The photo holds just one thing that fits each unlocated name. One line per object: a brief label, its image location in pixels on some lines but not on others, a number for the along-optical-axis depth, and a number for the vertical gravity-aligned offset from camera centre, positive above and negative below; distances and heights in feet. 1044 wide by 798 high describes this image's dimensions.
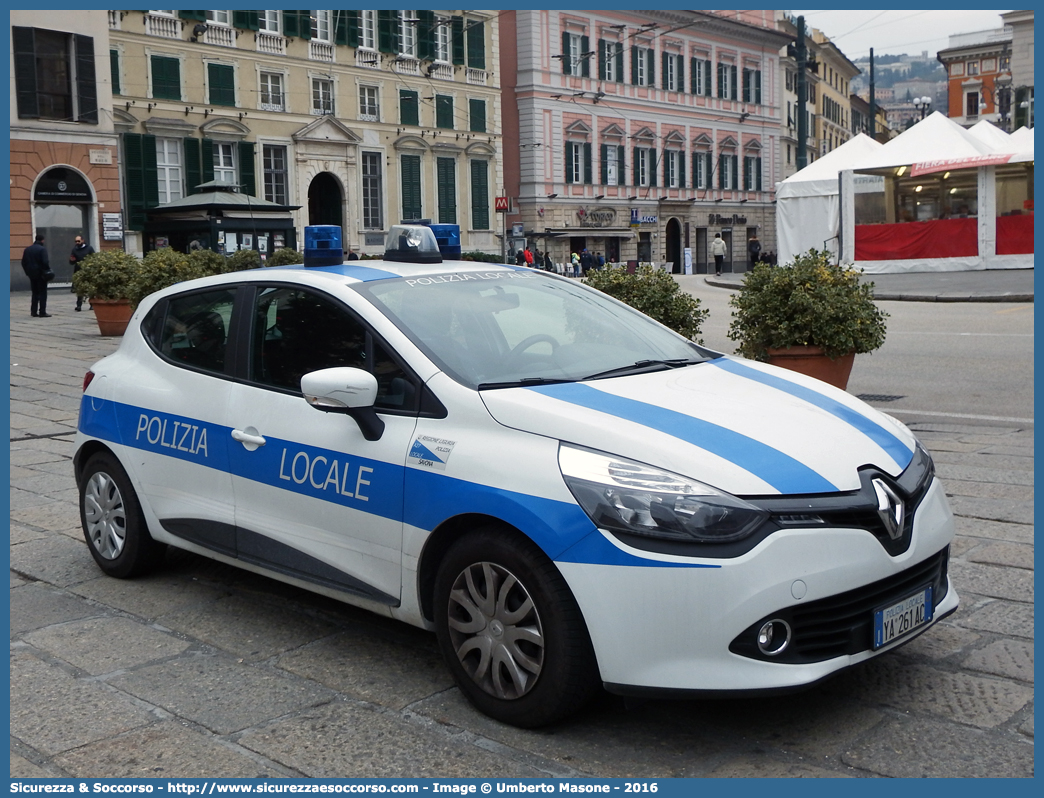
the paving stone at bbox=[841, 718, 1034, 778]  10.78 -4.43
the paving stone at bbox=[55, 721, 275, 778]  11.22 -4.46
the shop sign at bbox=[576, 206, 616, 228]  181.68 +10.09
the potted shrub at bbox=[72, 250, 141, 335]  58.23 +0.53
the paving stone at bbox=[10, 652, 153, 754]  12.13 -4.42
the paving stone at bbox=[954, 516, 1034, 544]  18.44 -4.04
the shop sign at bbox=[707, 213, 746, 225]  209.77 +10.72
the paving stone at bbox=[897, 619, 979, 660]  13.73 -4.30
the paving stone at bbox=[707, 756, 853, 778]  10.80 -4.47
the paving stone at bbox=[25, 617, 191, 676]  14.30 -4.34
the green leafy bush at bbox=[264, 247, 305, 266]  70.28 +2.04
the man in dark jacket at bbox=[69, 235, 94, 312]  81.95 +3.18
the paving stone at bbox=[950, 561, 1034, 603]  15.80 -4.18
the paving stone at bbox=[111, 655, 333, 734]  12.55 -4.39
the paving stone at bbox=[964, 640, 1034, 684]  13.09 -4.33
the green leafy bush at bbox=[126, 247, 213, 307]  56.03 +1.01
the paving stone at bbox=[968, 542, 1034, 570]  17.12 -4.11
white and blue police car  10.91 -2.04
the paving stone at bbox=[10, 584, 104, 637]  15.98 -4.30
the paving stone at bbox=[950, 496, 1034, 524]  19.69 -3.98
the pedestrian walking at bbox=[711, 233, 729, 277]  135.64 +3.17
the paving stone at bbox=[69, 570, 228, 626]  16.52 -4.28
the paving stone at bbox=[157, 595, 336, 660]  14.79 -4.33
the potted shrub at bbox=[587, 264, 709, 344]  31.99 -0.42
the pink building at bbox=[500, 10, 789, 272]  175.63 +24.09
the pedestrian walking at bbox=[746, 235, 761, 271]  143.64 +3.52
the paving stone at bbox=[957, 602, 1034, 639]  14.43 -4.26
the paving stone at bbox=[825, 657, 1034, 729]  12.07 -4.38
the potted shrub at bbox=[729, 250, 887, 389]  28.99 -0.98
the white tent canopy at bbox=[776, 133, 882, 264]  101.45 +6.51
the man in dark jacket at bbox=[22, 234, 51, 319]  75.31 +1.65
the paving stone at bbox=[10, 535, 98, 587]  18.19 -4.18
